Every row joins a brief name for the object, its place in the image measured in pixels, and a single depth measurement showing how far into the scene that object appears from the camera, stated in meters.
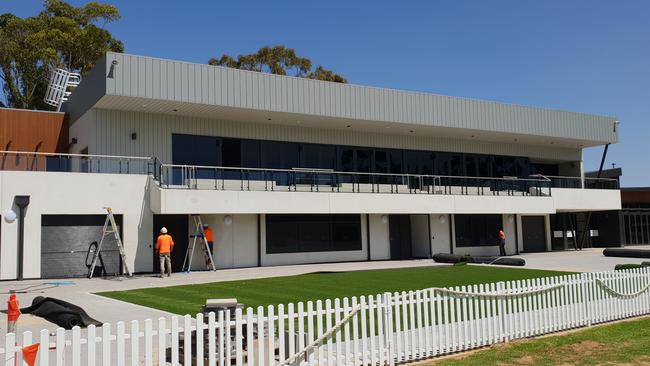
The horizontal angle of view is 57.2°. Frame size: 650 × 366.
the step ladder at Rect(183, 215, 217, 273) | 23.30
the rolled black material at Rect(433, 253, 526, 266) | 24.02
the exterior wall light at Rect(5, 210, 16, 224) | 15.18
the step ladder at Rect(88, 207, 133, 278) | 21.41
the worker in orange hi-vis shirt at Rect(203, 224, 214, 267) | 23.70
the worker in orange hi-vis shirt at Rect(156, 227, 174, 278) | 21.23
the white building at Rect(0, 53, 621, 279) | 21.92
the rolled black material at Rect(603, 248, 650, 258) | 27.52
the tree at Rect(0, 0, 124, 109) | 43.59
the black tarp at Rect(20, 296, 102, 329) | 10.83
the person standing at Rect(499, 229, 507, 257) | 31.81
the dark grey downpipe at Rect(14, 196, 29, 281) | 20.56
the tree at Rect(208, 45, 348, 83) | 53.97
